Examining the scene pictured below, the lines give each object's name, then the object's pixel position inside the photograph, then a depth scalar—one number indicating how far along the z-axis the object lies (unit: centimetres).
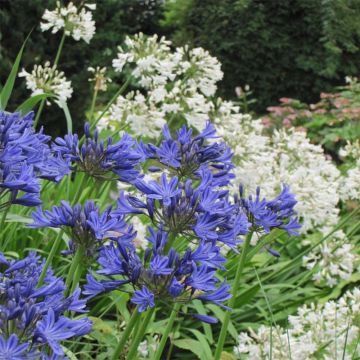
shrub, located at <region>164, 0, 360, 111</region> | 1389
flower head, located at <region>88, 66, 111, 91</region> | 452
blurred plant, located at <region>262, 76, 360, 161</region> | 856
